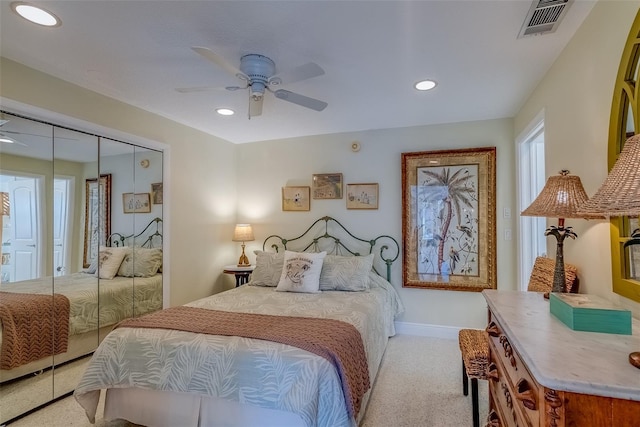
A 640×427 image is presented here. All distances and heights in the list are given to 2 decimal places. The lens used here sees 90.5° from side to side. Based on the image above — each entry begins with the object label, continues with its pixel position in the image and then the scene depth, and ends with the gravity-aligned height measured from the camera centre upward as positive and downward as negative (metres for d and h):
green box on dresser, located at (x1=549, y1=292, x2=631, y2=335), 1.07 -0.34
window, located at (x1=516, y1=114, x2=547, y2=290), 2.98 +0.26
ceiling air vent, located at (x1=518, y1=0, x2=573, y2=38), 1.61 +1.09
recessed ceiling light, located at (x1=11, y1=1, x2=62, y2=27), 1.63 +1.10
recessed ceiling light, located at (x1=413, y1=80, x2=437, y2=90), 2.54 +1.09
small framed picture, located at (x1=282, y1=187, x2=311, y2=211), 4.15 +0.26
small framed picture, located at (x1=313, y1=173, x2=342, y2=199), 4.00 +0.42
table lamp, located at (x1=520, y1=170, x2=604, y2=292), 1.51 +0.07
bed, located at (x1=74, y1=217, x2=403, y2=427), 1.65 -0.88
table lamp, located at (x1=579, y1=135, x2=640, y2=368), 0.84 +0.08
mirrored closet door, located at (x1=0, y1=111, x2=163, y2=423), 2.25 -0.34
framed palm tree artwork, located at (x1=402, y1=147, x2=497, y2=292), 3.46 -0.01
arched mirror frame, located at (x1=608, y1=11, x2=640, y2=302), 1.27 +0.38
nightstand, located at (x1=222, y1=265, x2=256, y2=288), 3.95 -0.67
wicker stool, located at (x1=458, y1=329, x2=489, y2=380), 2.00 -0.91
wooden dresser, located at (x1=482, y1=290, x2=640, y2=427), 0.78 -0.41
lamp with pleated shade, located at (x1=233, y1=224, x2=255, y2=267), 4.18 -0.23
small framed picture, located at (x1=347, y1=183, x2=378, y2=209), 3.86 +0.27
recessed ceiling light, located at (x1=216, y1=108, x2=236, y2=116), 3.13 +1.08
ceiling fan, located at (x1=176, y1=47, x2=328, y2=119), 1.96 +0.90
